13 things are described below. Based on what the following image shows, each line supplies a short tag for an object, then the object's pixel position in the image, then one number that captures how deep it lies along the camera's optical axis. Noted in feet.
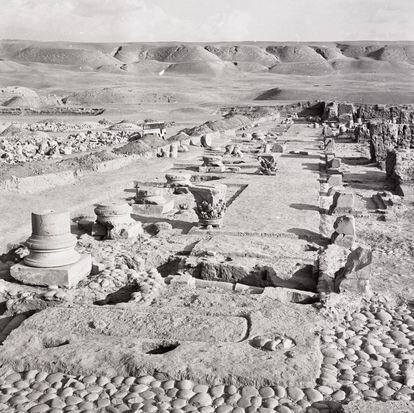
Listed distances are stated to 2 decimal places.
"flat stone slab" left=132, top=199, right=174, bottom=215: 39.70
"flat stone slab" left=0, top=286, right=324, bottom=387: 14.76
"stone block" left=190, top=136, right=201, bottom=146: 82.73
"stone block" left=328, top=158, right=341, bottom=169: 59.57
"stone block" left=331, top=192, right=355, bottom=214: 38.45
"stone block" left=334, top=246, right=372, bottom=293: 21.29
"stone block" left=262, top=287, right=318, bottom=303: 21.11
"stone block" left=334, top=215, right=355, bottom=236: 28.78
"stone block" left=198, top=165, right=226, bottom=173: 58.75
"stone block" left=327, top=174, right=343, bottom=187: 50.85
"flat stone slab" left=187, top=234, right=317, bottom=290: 24.11
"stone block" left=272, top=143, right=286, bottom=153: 73.51
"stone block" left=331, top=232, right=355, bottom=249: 28.15
